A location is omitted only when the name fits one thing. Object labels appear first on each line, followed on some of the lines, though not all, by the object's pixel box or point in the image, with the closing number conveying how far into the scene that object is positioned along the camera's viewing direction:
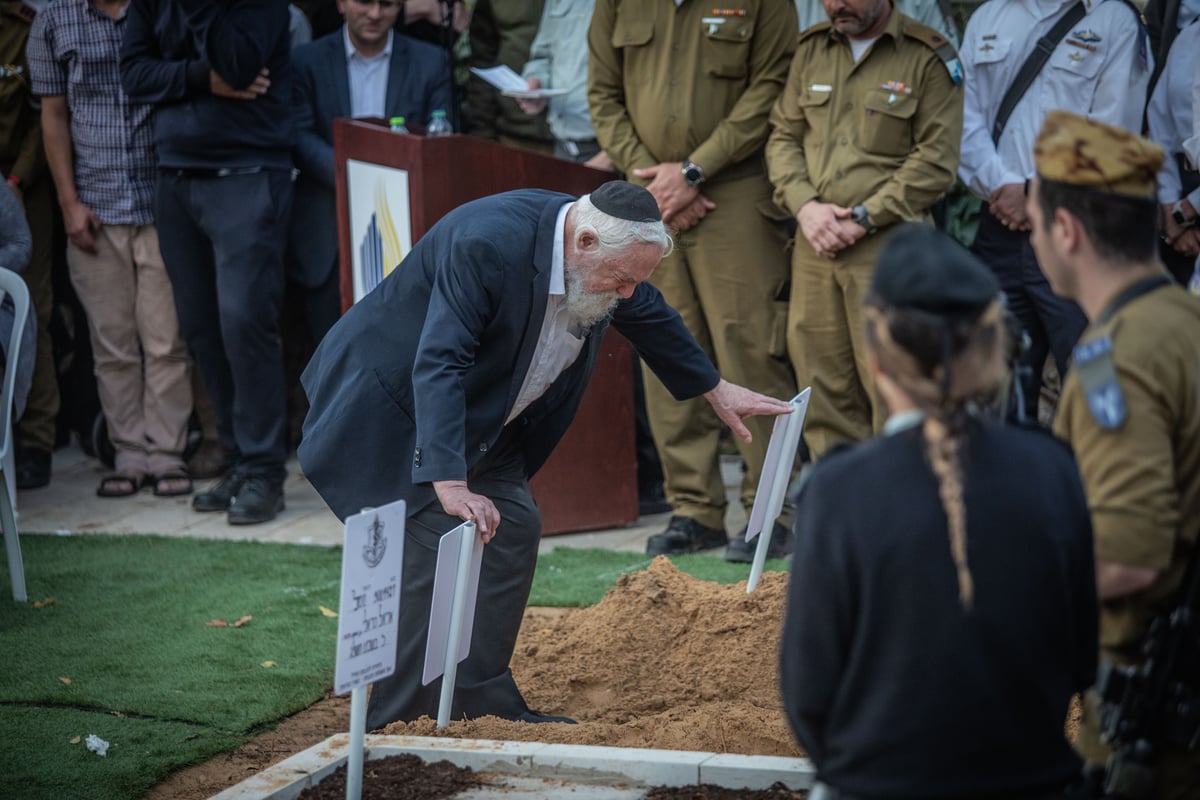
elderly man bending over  8.17
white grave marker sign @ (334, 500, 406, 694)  6.04
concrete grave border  6.68
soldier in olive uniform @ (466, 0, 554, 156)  15.31
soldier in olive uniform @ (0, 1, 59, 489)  15.24
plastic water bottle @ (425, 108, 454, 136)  12.97
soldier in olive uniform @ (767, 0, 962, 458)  11.68
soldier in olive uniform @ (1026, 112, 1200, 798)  4.96
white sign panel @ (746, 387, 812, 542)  8.66
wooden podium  12.55
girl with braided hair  4.29
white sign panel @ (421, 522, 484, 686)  7.31
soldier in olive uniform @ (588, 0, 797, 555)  12.46
